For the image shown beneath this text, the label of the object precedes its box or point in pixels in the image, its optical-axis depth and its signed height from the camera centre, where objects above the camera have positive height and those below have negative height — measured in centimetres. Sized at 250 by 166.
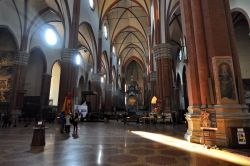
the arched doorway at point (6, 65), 1611 +489
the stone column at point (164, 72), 1370 +345
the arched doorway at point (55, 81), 2457 +468
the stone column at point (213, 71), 520 +142
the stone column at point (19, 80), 1605 +326
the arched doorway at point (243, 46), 1445 +595
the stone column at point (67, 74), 1384 +328
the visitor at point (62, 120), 799 -36
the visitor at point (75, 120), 820 -39
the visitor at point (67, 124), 800 -55
